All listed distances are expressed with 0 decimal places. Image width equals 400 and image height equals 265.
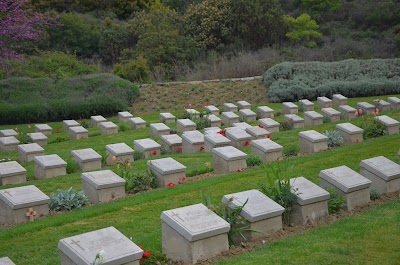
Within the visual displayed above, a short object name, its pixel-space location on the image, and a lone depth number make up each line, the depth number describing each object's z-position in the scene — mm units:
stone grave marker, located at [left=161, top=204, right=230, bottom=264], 5699
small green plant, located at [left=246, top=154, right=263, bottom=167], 10117
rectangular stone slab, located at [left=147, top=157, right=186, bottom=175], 8961
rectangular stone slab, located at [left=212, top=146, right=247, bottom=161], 9641
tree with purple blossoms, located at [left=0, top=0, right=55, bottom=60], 15602
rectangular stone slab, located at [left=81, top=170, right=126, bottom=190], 8141
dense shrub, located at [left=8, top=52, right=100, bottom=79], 20656
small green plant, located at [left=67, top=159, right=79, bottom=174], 10312
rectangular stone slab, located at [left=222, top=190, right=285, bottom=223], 6277
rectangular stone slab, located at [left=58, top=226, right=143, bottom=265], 5129
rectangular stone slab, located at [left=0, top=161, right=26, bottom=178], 9445
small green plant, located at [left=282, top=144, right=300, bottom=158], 10859
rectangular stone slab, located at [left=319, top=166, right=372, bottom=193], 7316
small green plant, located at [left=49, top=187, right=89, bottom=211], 7918
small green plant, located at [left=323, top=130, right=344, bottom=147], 11547
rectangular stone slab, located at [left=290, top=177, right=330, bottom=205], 6762
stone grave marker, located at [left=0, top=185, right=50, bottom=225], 7332
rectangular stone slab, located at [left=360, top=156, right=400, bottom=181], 7965
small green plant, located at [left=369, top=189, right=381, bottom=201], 7820
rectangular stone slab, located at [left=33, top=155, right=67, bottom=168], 9875
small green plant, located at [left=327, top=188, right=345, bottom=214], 7207
